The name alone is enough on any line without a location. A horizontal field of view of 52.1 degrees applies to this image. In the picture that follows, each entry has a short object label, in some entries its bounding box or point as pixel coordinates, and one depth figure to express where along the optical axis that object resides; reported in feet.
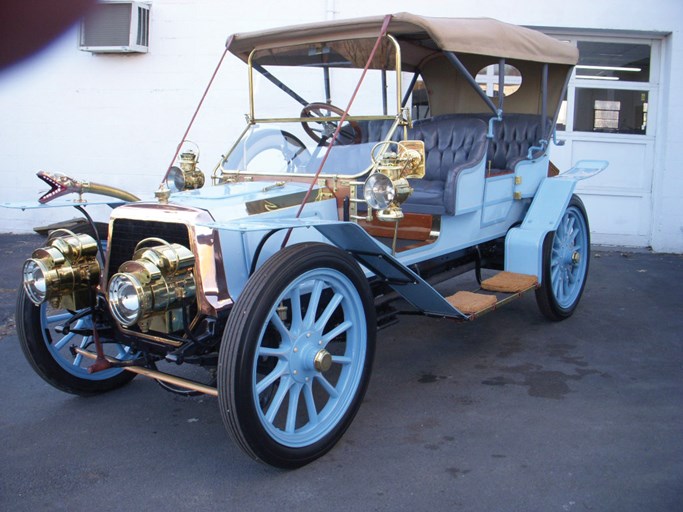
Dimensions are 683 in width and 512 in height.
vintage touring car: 9.27
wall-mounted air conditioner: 24.50
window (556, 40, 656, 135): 25.29
